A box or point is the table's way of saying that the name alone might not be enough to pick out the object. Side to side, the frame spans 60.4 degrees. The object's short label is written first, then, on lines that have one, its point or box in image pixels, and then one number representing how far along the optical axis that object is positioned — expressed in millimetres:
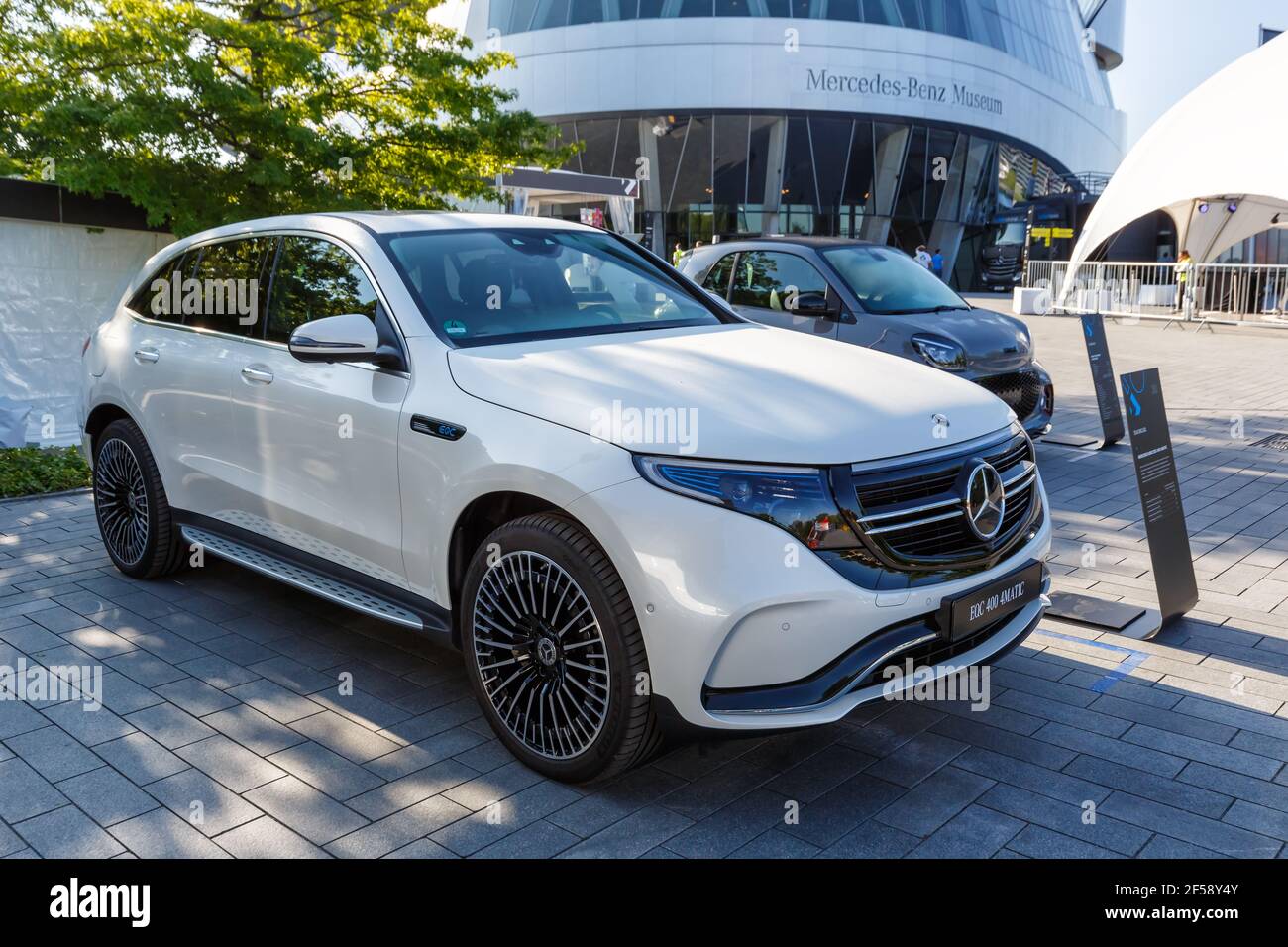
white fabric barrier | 10406
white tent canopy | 27219
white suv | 3297
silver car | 8820
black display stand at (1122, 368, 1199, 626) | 5285
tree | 11211
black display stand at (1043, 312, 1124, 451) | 10258
